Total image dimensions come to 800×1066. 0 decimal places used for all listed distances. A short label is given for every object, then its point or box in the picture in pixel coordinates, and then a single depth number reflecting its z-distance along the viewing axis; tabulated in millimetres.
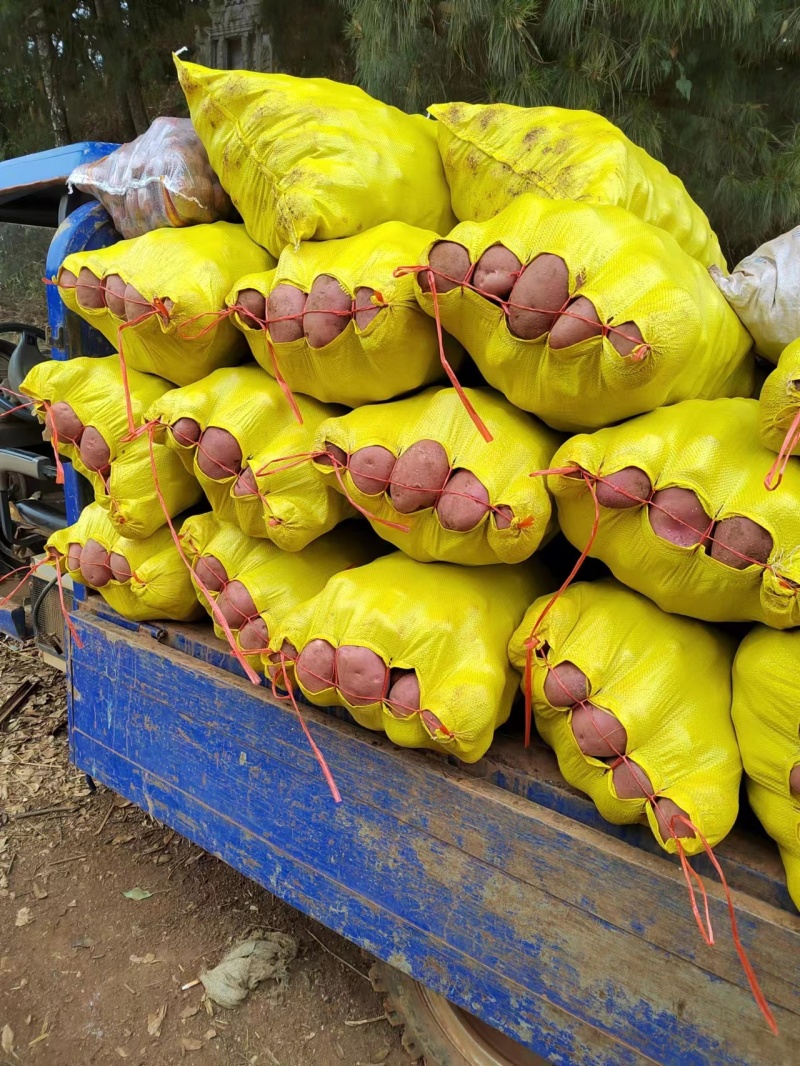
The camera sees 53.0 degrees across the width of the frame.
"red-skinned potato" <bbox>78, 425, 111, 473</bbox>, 1808
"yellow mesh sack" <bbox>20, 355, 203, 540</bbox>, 1765
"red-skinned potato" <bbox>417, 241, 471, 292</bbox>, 1217
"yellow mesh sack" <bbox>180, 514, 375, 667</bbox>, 1597
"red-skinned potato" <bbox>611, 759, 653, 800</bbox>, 1162
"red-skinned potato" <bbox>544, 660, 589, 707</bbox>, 1221
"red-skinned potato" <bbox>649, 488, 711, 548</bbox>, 1117
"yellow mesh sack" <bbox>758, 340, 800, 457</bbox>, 1028
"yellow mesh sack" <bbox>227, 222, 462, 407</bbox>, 1325
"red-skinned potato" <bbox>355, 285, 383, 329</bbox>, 1315
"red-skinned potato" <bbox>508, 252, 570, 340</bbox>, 1164
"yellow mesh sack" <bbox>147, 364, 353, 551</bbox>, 1477
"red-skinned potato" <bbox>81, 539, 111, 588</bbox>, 1901
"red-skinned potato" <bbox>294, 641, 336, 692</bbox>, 1352
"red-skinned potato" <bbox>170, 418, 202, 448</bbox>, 1574
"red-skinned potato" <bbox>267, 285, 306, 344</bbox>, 1410
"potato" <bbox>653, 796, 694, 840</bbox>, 1116
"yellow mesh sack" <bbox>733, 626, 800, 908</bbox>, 1106
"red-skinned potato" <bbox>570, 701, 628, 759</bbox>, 1185
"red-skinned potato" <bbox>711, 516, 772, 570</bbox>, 1072
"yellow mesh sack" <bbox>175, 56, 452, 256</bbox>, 1483
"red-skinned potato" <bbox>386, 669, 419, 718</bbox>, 1293
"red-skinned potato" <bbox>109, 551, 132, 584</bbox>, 1850
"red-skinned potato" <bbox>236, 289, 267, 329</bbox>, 1490
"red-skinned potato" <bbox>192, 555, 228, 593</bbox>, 1671
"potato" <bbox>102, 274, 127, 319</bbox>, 1630
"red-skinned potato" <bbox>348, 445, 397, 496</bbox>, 1323
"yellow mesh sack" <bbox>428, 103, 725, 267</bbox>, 1374
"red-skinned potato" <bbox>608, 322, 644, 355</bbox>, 1127
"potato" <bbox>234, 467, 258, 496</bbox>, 1488
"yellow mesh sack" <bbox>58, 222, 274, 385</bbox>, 1584
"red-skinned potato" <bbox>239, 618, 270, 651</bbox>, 1576
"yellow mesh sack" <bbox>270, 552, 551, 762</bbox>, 1266
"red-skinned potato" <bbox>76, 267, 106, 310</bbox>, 1694
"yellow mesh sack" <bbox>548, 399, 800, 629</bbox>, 1063
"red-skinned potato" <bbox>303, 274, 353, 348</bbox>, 1355
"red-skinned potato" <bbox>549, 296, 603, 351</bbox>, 1138
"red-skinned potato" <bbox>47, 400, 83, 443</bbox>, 1816
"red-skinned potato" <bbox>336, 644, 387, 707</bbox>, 1312
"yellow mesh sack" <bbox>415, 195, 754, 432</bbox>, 1140
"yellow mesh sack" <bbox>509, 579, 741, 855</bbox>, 1158
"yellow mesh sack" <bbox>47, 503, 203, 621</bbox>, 1807
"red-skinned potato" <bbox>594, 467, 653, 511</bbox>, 1149
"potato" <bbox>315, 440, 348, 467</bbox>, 1378
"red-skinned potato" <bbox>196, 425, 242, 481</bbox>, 1529
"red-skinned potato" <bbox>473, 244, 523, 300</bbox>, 1192
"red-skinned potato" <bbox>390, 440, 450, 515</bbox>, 1291
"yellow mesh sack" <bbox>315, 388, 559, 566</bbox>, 1252
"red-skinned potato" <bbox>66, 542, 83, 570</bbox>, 1950
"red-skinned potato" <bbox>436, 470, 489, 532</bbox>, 1250
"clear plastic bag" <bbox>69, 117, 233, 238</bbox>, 1743
